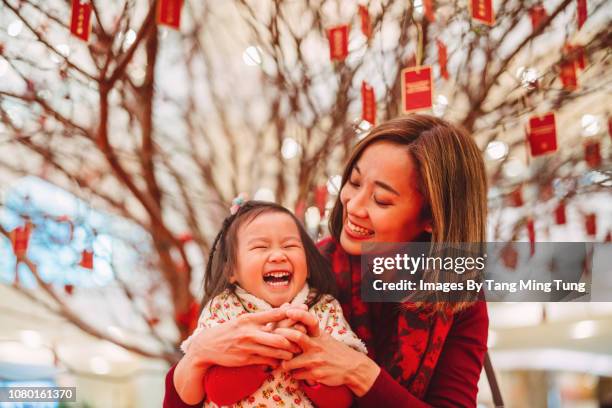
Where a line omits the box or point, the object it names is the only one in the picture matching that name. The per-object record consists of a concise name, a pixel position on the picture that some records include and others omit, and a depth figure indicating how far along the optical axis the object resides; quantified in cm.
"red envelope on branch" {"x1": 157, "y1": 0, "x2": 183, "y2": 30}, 223
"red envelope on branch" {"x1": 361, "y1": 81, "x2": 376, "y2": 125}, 231
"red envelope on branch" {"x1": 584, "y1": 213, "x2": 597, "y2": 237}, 243
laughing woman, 128
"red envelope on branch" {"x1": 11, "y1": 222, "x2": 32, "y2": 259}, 232
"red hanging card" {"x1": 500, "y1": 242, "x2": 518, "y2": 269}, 187
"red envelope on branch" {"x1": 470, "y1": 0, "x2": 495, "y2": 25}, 214
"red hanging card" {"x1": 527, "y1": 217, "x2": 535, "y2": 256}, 252
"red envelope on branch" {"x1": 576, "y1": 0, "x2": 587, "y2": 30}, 233
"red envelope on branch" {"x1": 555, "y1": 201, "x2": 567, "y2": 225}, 247
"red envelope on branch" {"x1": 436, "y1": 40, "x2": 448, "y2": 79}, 232
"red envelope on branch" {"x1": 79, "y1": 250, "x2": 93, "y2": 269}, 233
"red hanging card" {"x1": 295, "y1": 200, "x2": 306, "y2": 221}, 237
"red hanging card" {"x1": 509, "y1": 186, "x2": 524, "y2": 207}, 256
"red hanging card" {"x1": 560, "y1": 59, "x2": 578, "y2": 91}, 245
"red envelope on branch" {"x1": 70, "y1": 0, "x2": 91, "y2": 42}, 214
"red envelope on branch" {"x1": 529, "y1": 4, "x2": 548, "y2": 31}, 242
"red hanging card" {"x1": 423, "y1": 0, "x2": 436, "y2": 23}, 230
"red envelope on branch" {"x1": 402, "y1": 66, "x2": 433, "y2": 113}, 195
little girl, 112
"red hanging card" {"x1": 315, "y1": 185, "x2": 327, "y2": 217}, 237
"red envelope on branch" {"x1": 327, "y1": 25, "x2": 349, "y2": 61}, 234
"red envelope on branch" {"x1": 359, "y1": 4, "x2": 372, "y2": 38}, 239
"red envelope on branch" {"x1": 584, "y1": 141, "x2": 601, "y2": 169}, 254
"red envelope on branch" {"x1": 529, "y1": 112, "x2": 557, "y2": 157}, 233
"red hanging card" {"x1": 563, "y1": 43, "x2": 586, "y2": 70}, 245
